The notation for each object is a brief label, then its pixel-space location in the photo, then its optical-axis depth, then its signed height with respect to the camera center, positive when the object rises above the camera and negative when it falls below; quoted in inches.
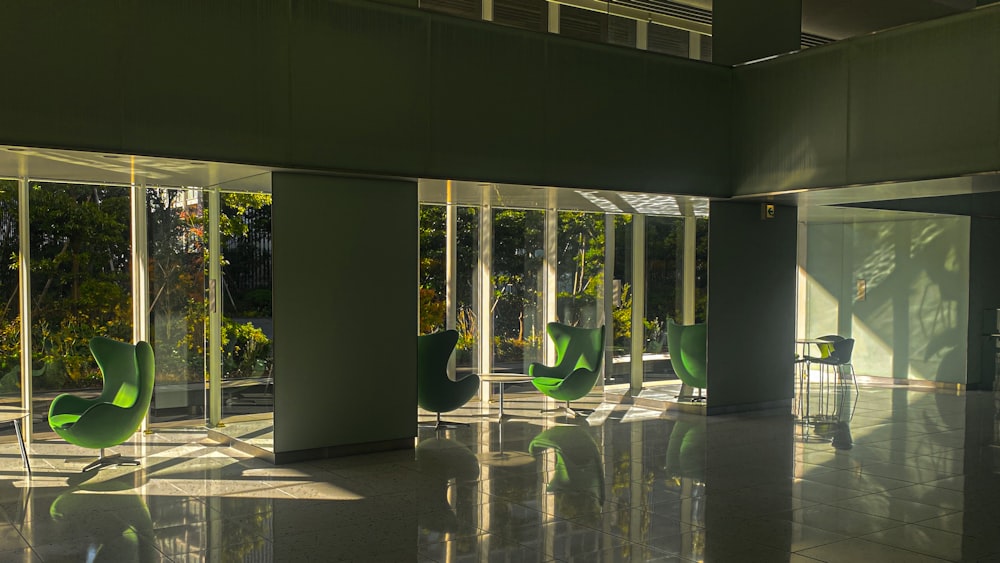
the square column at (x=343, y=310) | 309.0 -20.3
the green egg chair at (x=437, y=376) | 375.6 -53.0
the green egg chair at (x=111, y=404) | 299.4 -55.1
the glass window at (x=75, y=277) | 359.9 -10.0
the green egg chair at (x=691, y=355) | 437.4 -50.5
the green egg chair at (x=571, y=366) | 422.0 -56.5
